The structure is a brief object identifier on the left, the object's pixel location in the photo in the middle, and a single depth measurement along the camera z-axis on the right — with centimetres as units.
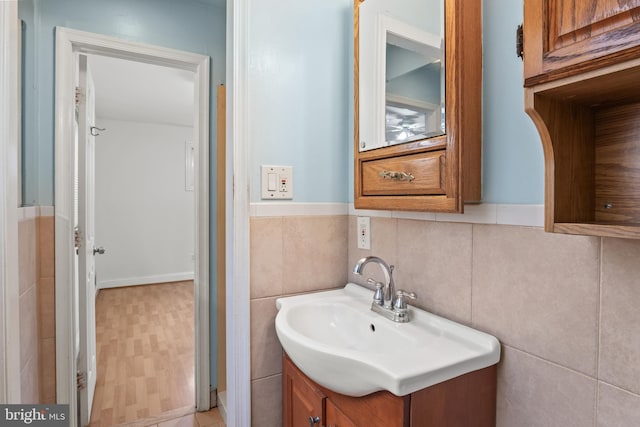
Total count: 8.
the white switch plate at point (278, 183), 123
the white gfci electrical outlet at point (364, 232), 129
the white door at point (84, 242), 176
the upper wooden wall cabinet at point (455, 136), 84
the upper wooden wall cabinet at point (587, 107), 50
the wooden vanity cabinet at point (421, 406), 70
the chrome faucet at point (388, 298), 101
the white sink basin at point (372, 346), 71
